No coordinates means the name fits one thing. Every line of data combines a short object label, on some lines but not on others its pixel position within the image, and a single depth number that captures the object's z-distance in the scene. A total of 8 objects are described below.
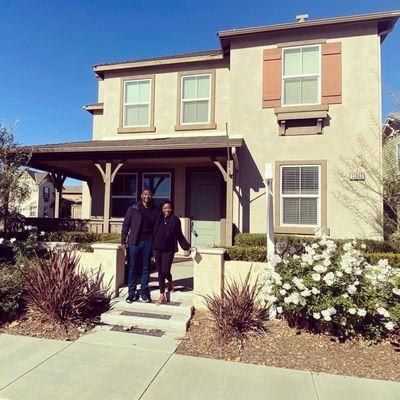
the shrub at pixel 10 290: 5.10
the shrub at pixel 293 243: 5.56
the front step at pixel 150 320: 4.91
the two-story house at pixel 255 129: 8.74
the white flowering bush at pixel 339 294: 4.40
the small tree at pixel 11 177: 7.55
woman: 5.60
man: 5.59
